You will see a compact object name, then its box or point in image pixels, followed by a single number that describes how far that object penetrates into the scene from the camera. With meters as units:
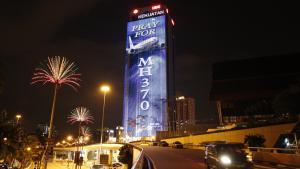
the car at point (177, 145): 40.58
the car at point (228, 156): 11.65
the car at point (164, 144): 50.43
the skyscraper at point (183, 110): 139.35
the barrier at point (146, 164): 8.32
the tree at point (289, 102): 37.49
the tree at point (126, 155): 38.01
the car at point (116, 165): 41.40
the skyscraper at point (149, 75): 110.14
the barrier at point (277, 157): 16.08
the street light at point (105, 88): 27.47
